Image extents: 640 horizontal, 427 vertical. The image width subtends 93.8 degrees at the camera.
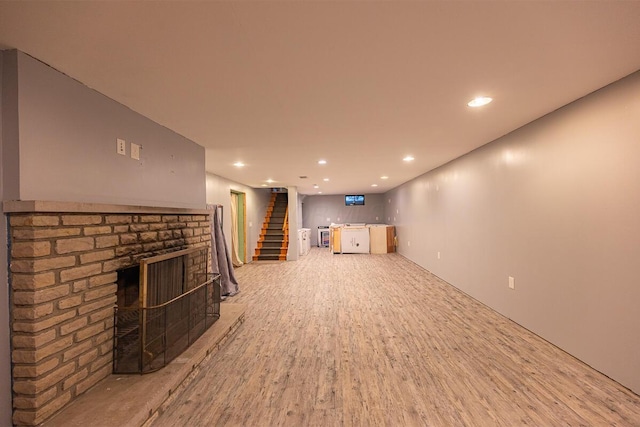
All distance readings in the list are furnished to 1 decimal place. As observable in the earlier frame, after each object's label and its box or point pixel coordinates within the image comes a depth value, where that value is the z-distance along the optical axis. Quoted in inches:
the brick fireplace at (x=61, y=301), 63.7
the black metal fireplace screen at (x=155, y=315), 88.0
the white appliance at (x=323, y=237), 494.0
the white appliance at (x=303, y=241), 386.6
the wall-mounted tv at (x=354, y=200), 498.0
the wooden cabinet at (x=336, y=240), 399.5
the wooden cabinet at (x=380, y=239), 390.9
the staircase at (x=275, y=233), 353.7
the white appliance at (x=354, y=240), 393.7
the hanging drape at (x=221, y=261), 194.2
